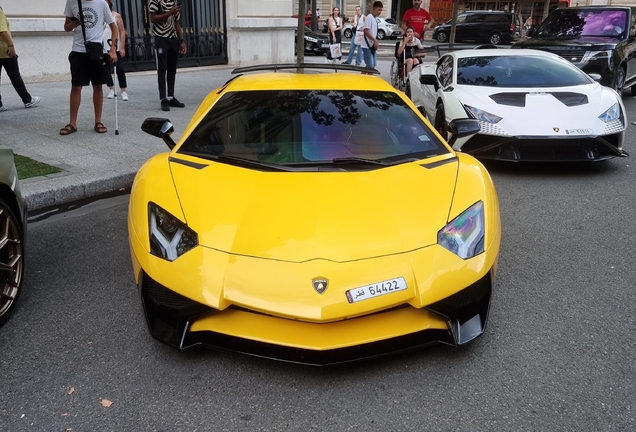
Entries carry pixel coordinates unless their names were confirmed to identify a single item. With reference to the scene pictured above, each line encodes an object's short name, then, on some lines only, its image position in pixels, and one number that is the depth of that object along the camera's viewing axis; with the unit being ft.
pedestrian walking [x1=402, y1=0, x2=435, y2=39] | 40.88
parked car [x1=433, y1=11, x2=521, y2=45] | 106.22
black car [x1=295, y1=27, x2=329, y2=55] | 77.04
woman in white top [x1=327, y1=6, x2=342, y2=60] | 52.06
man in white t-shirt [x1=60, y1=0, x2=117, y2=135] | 23.20
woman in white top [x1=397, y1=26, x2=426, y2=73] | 39.40
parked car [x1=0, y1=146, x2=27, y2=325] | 10.75
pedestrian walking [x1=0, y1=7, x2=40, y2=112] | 26.20
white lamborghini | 20.53
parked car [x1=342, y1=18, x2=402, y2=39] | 117.18
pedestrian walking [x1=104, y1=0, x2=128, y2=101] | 30.66
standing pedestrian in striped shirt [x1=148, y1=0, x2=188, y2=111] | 29.91
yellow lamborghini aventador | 8.47
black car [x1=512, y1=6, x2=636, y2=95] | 36.24
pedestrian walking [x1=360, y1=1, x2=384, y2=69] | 40.87
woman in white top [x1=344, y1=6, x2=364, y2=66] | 43.13
